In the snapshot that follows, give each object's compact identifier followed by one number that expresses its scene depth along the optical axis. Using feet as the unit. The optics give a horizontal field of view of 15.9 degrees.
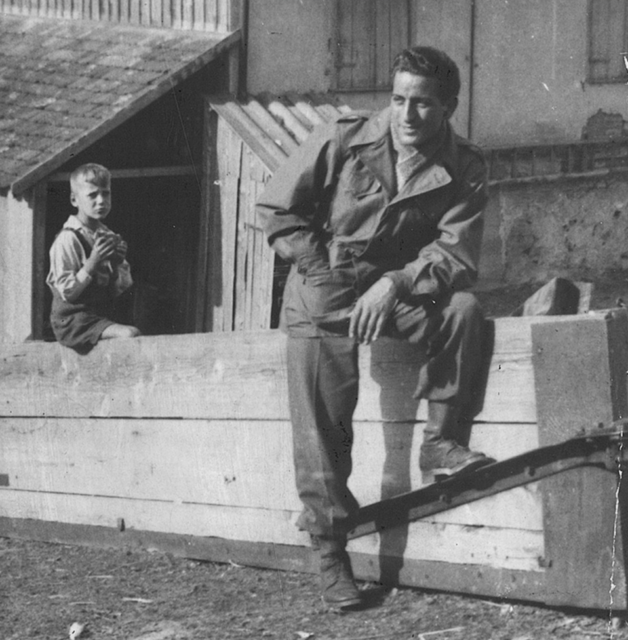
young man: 28.61
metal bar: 27.24
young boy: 36.77
